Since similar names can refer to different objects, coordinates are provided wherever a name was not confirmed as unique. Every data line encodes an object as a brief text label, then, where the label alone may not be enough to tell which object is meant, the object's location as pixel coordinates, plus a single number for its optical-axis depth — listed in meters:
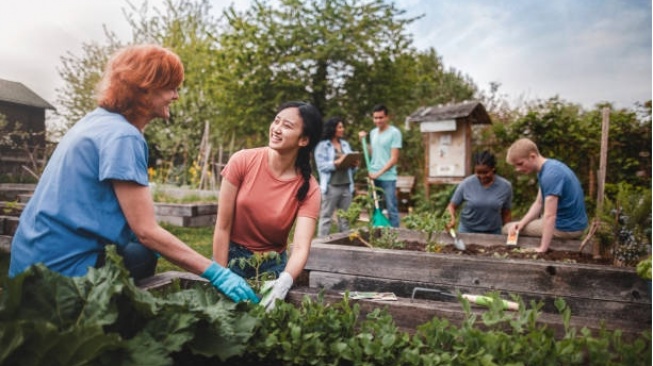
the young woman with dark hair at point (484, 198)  4.04
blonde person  3.19
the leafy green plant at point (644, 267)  1.42
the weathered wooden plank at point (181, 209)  6.36
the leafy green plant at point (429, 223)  3.22
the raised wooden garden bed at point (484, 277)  2.28
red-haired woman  1.43
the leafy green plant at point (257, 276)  1.79
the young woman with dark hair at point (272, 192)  2.16
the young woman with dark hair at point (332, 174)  5.05
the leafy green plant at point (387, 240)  3.38
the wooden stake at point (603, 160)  3.97
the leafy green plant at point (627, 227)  2.81
